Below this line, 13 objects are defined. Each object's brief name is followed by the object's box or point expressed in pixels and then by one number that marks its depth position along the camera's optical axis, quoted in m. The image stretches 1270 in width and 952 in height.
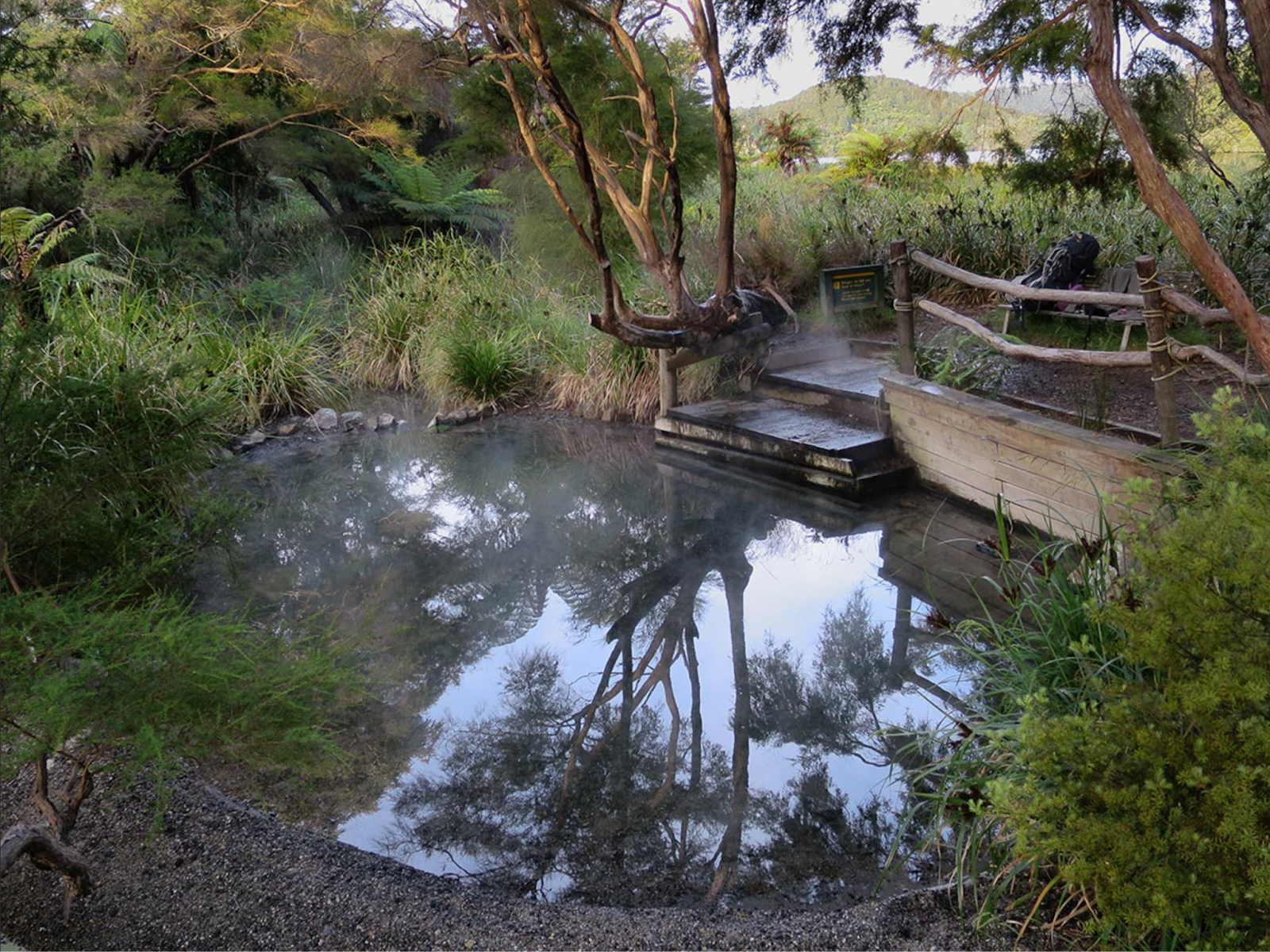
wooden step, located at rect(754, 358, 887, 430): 7.66
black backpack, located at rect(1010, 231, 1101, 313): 7.92
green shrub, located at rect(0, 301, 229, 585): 3.51
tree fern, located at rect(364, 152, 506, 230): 12.75
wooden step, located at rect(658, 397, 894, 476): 6.84
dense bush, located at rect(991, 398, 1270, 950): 1.99
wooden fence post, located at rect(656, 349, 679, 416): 8.45
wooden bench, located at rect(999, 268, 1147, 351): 7.04
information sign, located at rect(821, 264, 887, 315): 8.11
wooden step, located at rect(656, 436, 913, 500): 6.73
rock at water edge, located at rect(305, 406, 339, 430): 9.53
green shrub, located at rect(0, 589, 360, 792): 2.54
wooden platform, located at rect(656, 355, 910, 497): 6.81
